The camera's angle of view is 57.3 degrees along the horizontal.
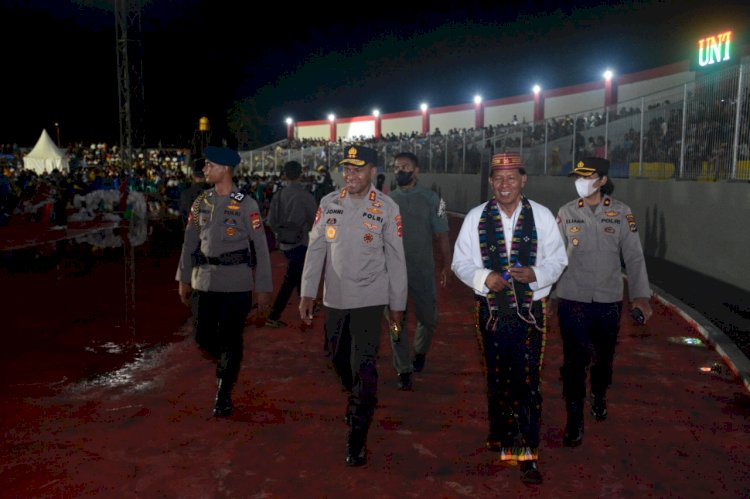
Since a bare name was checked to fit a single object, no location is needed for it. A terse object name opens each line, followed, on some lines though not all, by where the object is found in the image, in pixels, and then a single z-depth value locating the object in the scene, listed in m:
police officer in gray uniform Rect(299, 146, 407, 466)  4.43
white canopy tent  42.44
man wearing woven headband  4.03
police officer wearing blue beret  5.12
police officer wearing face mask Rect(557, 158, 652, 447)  4.75
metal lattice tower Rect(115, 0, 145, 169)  25.17
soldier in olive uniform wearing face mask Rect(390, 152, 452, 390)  6.06
